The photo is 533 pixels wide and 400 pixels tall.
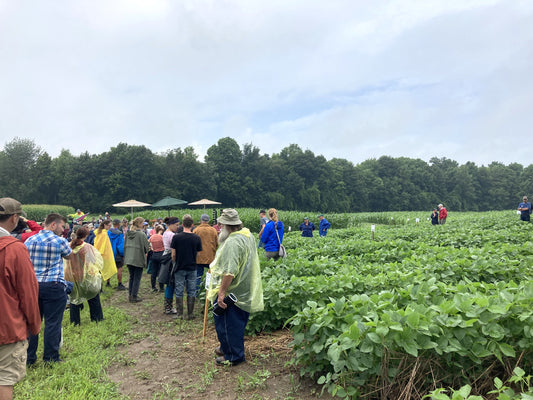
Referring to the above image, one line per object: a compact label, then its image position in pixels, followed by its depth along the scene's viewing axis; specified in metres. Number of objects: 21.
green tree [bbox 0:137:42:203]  50.66
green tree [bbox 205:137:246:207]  62.12
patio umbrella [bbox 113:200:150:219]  19.82
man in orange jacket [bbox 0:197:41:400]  2.63
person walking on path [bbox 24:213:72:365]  4.49
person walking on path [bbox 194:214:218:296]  7.51
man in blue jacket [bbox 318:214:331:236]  16.77
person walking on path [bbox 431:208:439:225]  23.83
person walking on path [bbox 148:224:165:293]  9.12
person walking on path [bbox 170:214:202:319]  6.68
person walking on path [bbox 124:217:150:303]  8.28
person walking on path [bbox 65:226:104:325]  5.89
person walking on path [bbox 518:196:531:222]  17.56
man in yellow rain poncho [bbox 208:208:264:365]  4.29
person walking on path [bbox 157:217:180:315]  7.12
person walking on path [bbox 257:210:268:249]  8.67
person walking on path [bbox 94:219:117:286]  8.41
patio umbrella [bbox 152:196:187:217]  21.93
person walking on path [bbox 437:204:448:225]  23.03
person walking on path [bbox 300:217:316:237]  15.46
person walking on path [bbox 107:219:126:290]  9.49
